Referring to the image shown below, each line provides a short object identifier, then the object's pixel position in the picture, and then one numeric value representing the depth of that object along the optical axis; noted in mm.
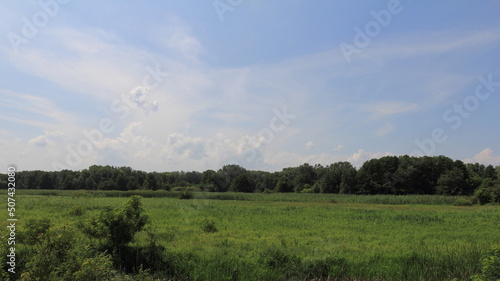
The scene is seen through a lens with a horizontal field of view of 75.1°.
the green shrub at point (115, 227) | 12805
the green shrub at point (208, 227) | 19244
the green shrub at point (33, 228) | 11773
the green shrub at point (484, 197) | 50656
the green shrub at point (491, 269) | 7209
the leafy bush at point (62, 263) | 6844
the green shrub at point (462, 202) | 50959
